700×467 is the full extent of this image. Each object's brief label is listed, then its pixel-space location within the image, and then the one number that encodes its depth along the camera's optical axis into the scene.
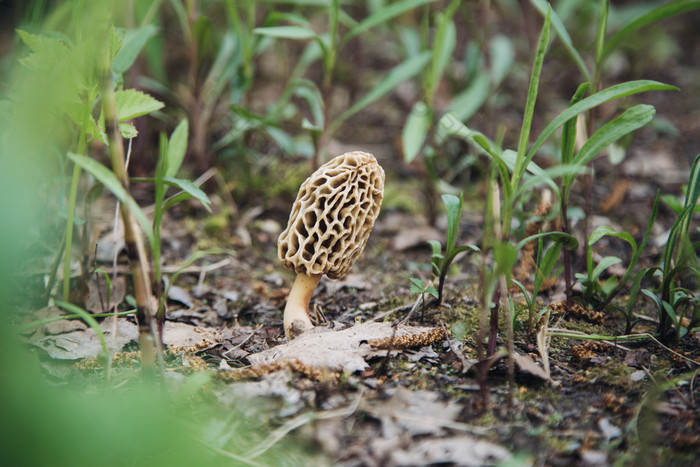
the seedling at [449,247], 1.53
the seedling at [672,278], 1.51
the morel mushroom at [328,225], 1.53
